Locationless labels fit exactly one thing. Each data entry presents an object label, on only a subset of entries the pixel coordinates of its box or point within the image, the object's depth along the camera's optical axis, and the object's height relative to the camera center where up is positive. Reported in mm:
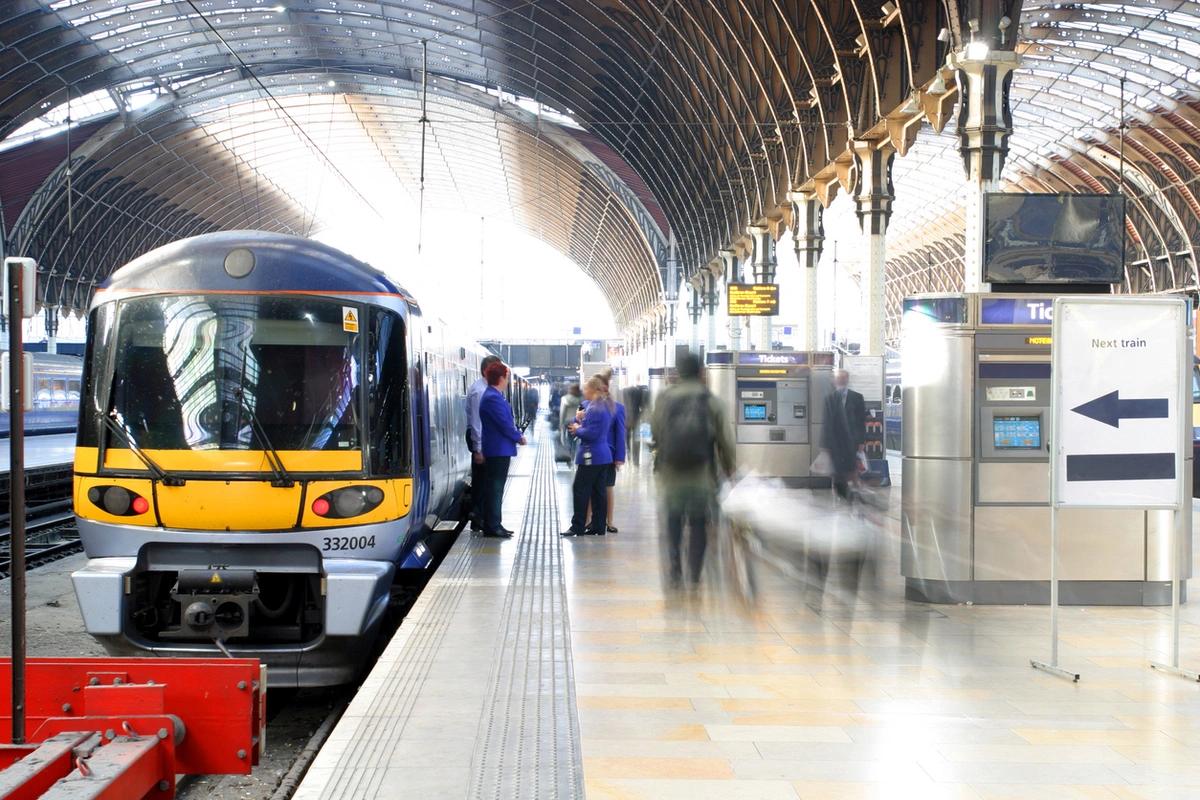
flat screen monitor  9539 +1224
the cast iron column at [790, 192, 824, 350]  31875 +3978
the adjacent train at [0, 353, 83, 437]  35875 +244
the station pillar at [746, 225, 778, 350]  38250 +4349
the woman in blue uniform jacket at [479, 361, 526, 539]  12570 -180
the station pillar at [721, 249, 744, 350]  45166 +4943
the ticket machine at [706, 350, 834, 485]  23125 -10
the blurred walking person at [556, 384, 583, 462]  21152 -176
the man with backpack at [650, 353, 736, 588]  8922 -278
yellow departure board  33938 +2781
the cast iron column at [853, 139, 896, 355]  25891 +4100
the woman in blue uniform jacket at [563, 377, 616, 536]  13211 -441
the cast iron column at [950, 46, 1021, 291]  18422 +4122
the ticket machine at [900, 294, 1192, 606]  9219 -360
